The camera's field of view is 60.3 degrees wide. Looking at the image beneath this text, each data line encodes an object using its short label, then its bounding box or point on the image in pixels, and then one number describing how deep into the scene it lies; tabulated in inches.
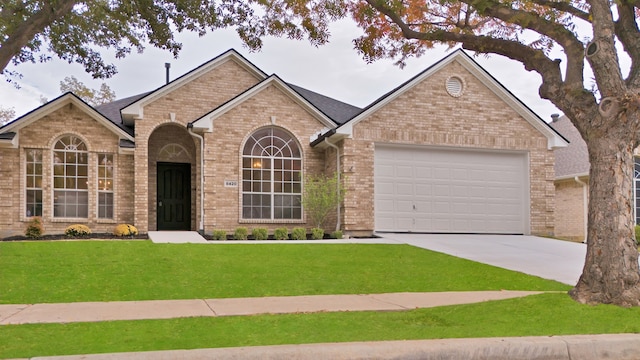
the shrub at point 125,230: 623.2
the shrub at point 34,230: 594.9
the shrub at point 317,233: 626.5
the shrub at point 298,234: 619.8
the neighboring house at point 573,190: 845.8
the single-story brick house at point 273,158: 638.5
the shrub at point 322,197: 634.2
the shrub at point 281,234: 620.1
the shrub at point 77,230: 610.5
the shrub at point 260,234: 613.3
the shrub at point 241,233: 605.6
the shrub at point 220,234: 601.0
